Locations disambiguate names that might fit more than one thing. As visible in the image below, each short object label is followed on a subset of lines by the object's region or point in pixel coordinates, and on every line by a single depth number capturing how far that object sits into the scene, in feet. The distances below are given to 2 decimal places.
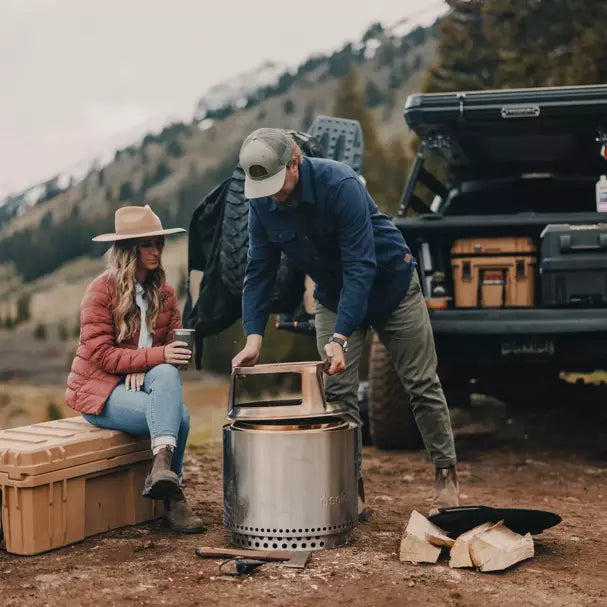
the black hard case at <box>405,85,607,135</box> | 20.22
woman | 14.92
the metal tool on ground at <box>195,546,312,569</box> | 13.11
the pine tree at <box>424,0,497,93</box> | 92.53
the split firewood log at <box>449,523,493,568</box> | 12.92
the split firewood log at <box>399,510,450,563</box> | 13.10
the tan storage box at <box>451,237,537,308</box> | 20.43
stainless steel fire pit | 13.51
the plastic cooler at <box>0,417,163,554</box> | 13.99
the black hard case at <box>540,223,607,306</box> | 19.24
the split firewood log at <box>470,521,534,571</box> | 12.78
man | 14.01
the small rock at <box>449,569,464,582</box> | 12.52
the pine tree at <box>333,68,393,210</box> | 150.92
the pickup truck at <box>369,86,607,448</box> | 19.71
